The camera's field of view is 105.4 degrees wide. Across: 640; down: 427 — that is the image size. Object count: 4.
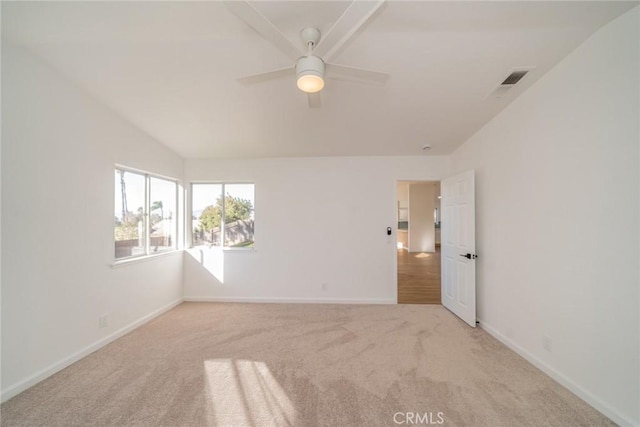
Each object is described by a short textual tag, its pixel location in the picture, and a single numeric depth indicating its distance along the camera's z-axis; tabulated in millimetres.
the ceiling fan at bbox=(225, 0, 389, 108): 1221
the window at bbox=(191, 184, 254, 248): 4453
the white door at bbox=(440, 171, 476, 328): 3278
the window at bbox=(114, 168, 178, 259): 3180
